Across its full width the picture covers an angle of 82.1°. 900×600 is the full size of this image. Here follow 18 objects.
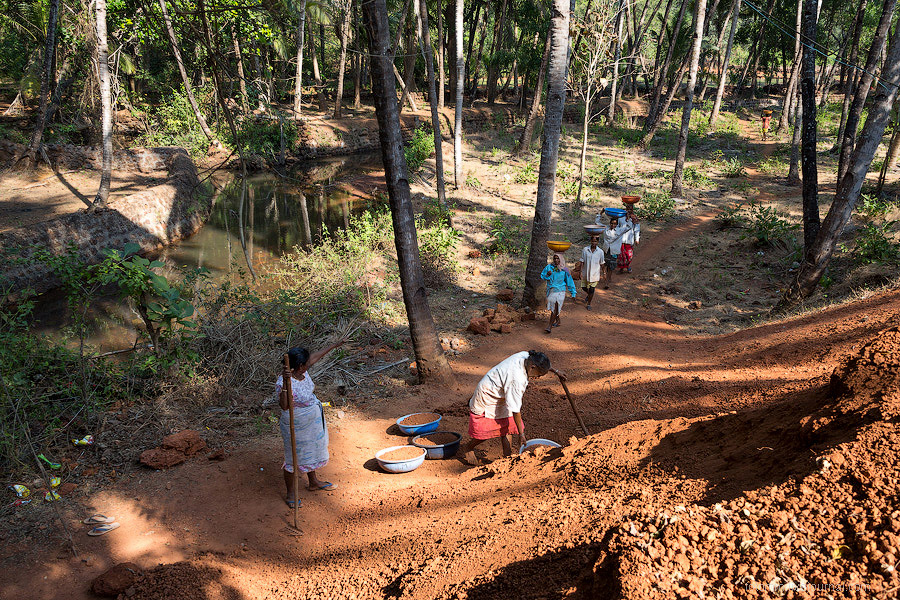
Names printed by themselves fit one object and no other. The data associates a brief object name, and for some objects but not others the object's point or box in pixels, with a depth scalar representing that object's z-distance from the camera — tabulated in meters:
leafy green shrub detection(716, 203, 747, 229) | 13.70
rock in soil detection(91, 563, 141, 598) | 3.51
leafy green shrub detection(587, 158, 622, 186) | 18.75
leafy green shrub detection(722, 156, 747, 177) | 19.38
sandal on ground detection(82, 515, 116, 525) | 4.27
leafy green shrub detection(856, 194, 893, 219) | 11.45
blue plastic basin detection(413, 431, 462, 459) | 5.54
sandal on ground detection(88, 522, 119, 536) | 4.16
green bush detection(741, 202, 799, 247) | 12.04
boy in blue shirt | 8.85
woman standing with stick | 4.56
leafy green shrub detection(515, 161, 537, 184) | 19.64
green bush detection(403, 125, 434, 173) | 20.17
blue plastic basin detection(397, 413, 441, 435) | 5.93
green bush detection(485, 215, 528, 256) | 13.30
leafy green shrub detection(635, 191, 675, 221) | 15.43
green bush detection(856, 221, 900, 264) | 9.23
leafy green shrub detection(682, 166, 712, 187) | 18.64
